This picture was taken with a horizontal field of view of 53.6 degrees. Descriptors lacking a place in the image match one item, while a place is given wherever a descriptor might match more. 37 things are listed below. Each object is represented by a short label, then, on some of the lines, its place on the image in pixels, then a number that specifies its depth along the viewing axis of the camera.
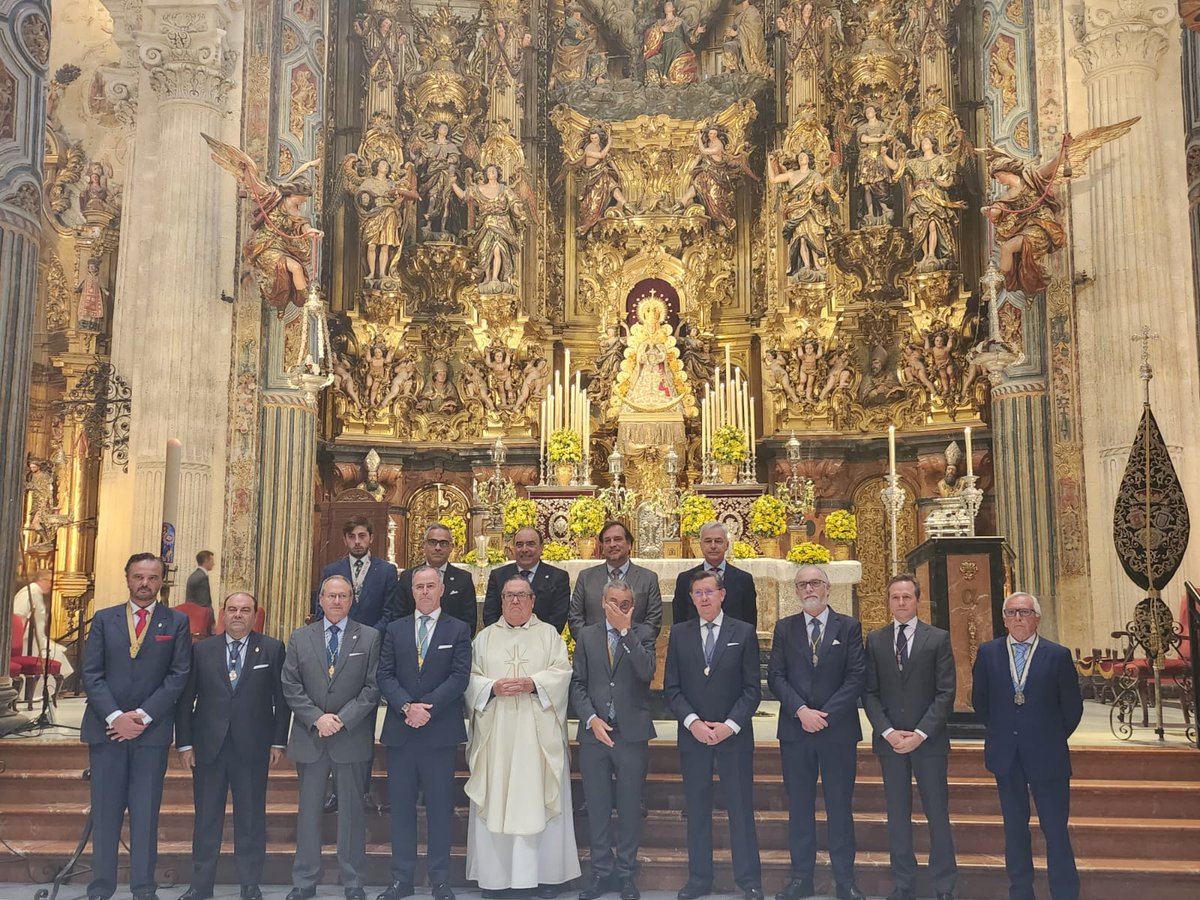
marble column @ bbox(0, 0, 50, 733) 7.67
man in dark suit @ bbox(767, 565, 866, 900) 6.06
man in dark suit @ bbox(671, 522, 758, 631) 7.20
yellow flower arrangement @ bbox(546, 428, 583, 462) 13.48
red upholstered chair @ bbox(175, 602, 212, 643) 9.43
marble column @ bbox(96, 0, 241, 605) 12.48
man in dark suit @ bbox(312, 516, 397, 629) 7.17
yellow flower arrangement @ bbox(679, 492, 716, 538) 10.84
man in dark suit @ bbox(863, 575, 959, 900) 5.98
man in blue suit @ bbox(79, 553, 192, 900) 5.98
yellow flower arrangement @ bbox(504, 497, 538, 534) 10.57
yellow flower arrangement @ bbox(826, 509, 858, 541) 10.82
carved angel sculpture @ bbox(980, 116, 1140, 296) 12.31
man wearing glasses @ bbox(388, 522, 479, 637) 7.17
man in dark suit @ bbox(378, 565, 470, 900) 6.16
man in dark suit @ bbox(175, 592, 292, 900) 6.18
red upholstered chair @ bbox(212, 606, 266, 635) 11.84
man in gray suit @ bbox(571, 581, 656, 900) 6.25
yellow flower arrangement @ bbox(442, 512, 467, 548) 10.97
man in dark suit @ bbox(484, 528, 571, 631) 7.28
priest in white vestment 6.19
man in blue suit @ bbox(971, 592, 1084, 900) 5.77
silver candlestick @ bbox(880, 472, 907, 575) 10.85
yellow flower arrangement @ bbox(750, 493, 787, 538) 10.65
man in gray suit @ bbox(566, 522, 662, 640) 7.15
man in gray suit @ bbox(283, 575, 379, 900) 6.14
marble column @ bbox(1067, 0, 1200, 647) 11.74
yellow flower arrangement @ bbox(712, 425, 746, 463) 13.54
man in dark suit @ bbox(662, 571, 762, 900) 6.12
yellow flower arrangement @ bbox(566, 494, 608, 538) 10.71
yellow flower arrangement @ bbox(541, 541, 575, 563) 10.46
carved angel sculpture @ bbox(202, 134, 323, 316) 13.28
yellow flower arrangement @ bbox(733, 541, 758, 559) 10.53
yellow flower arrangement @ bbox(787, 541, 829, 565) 9.71
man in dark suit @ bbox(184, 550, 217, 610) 9.71
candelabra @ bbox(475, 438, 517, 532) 12.88
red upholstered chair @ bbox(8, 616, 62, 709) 9.45
